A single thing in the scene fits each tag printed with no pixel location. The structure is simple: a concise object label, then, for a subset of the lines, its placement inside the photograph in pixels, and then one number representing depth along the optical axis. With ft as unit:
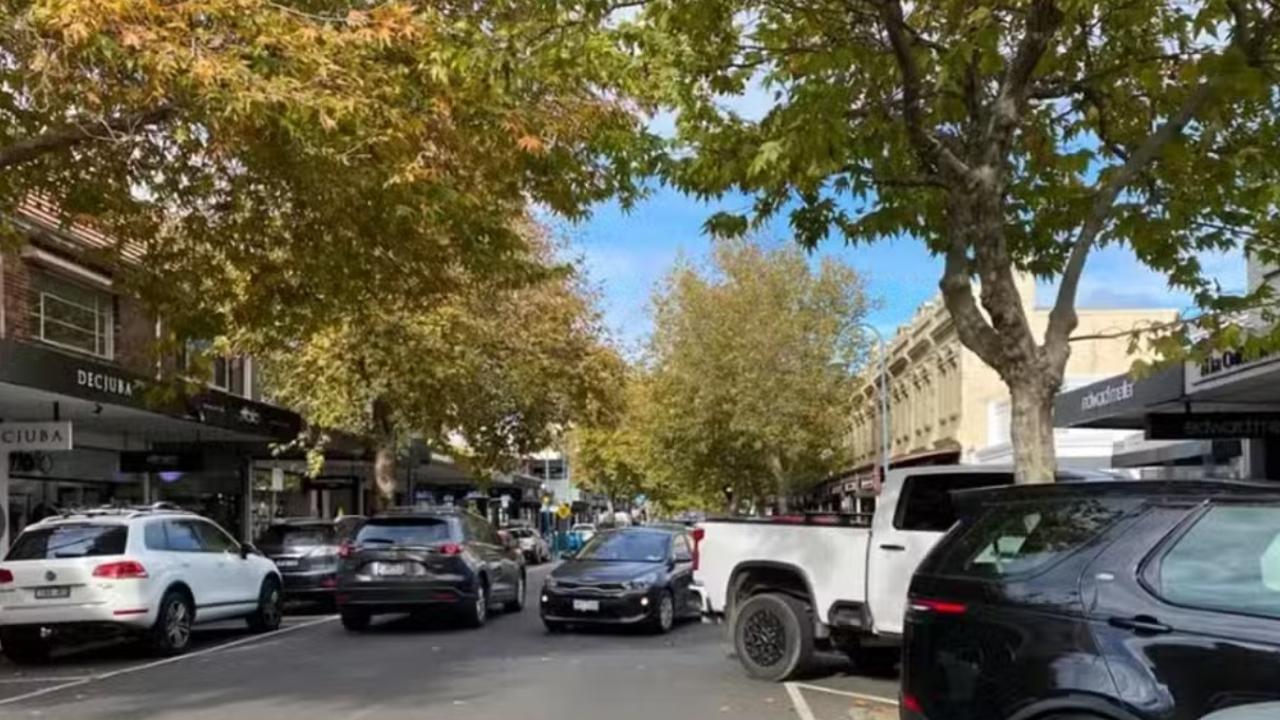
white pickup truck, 37.96
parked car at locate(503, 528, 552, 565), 148.15
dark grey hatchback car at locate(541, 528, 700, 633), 55.31
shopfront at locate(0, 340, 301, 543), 59.16
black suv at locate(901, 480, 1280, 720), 17.83
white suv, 48.52
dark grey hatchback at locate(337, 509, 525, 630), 58.08
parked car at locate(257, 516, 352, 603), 71.56
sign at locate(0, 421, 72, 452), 62.18
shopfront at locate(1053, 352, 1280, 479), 53.78
